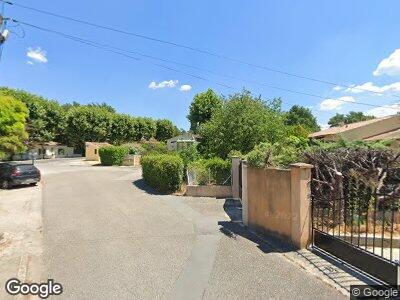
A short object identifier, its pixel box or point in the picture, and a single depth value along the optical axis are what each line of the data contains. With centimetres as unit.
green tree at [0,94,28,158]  2069
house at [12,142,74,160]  5342
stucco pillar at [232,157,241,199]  1382
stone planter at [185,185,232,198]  1439
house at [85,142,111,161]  4688
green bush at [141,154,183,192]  1563
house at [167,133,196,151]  4016
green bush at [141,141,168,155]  2741
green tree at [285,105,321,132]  6750
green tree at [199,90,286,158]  1816
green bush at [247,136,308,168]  874
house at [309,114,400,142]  2530
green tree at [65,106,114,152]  5416
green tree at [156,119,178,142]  6849
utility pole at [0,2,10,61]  1025
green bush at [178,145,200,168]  1950
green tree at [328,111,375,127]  7419
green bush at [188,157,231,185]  1488
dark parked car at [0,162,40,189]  1945
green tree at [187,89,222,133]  4938
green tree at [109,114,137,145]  5791
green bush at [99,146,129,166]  3597
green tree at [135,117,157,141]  6156
